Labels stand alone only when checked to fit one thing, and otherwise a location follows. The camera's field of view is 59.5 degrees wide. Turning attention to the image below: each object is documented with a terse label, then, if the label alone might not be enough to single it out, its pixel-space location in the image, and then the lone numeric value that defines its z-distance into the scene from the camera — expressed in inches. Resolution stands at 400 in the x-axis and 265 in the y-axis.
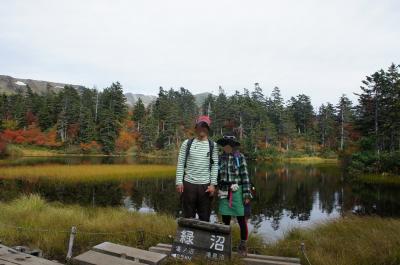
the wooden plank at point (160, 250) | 209.6
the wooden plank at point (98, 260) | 159.3
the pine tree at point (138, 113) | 3063.5
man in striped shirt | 210.5
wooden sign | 187.5
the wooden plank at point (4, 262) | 146.0
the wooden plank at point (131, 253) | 168.0
